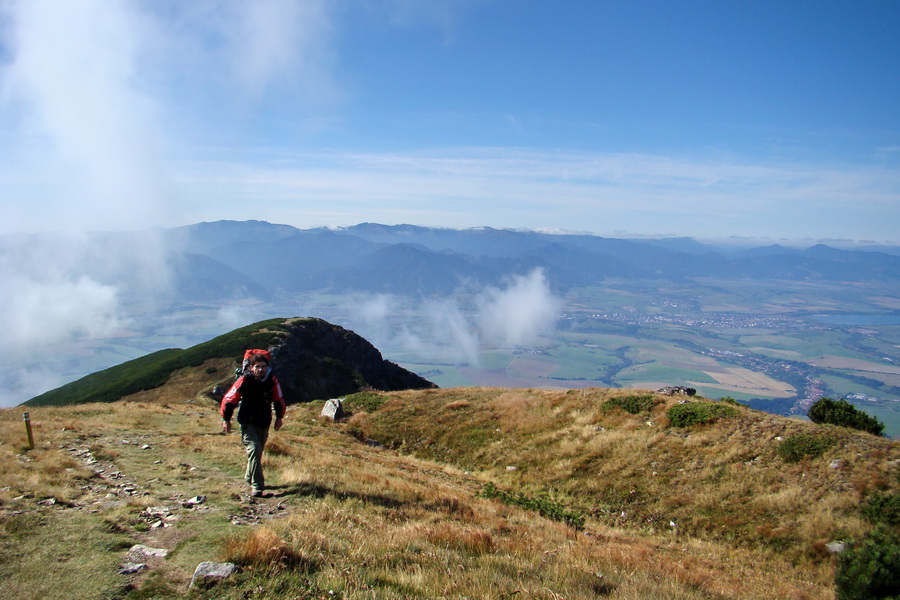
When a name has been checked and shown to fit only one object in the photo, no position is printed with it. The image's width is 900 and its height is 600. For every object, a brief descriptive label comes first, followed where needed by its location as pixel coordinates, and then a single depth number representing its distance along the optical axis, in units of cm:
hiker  1004
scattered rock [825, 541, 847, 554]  1095
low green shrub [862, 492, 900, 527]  1156
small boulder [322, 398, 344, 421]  2920
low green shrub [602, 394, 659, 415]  2195
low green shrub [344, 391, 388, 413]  3054
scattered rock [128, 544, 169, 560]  641
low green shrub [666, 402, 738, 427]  1898
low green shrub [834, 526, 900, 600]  655
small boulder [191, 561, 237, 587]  555
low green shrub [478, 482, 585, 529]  1283
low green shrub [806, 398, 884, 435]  1856
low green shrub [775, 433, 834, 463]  1509
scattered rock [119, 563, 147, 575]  588
